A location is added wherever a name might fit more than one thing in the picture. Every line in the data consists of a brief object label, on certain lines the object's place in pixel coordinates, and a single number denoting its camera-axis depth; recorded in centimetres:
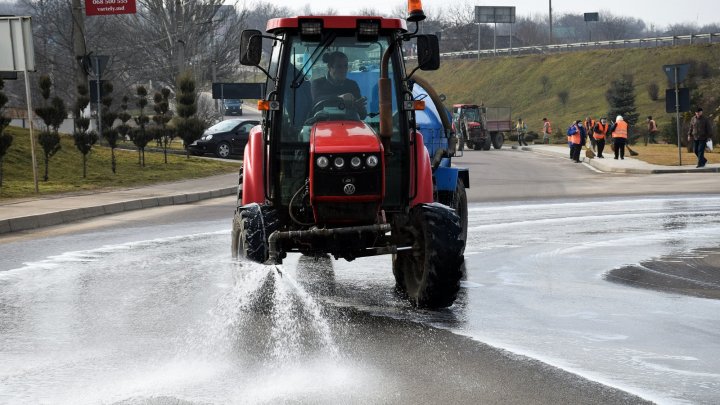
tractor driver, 1022
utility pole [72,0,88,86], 3606
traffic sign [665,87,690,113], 3431
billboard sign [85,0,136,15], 3972
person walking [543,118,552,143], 6999
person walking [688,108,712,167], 3309
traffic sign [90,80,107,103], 3161
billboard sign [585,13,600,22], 13712
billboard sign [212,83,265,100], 4238
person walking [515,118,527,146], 6748
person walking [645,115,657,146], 5784
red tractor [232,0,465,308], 935
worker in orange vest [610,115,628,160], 3988
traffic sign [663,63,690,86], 3397
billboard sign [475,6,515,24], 14155
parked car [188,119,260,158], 4297
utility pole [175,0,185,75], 5686
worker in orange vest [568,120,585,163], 4334
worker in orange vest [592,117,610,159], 4250
